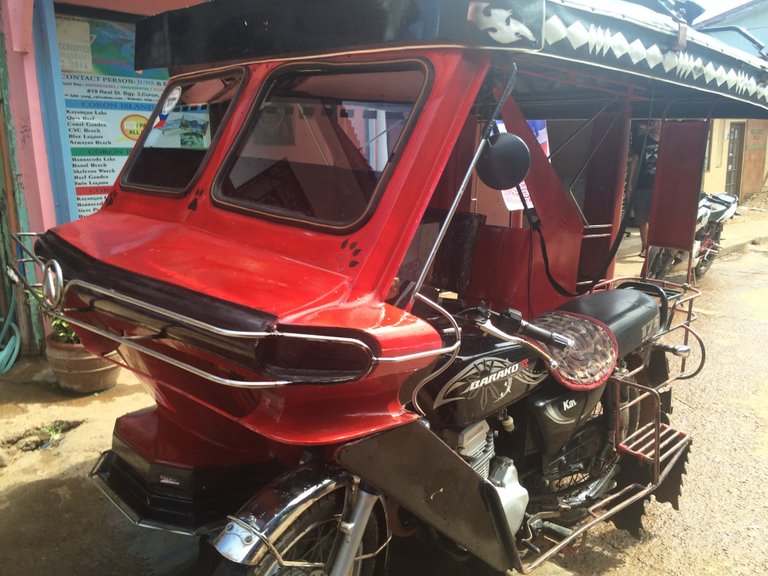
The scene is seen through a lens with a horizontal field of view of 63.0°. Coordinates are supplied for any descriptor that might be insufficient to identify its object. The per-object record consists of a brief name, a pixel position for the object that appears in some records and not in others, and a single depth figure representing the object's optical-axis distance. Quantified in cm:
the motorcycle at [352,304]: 178
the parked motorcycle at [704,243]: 837
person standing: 414
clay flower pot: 443
